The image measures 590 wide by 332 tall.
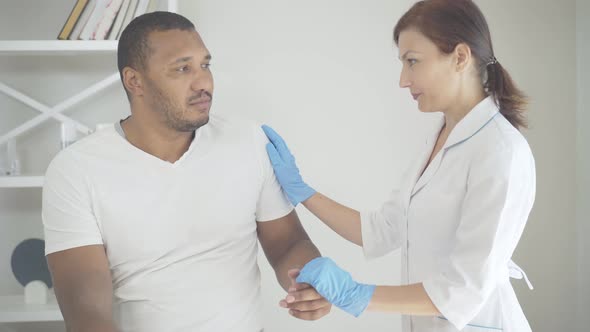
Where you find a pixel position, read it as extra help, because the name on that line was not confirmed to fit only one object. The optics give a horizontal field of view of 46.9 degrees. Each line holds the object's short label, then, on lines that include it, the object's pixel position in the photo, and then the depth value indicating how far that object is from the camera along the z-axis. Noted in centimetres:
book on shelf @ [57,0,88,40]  222
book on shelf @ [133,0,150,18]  224
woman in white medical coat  139
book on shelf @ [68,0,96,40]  224
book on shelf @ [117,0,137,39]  224
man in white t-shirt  156
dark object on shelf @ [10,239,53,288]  243
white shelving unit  220
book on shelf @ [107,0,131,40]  224
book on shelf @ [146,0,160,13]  229
